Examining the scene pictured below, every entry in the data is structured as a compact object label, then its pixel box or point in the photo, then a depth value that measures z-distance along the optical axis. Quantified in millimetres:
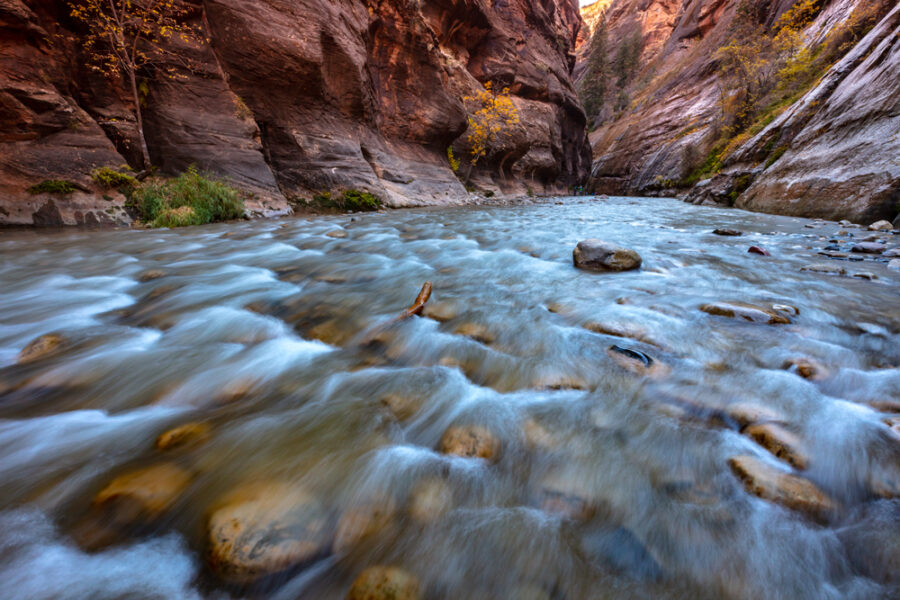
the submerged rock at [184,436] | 1212
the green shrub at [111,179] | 6695
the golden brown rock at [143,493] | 947
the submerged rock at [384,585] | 779
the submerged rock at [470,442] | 1188
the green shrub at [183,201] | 6734
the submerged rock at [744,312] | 2049
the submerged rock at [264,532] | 822
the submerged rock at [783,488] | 940
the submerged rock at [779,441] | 1081
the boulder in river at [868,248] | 3711
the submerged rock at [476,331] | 1958
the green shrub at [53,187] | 6169
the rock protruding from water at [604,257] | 3305
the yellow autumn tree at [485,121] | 19594
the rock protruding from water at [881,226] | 5064
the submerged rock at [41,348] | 1784
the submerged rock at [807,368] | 1485
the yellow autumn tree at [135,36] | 7363
